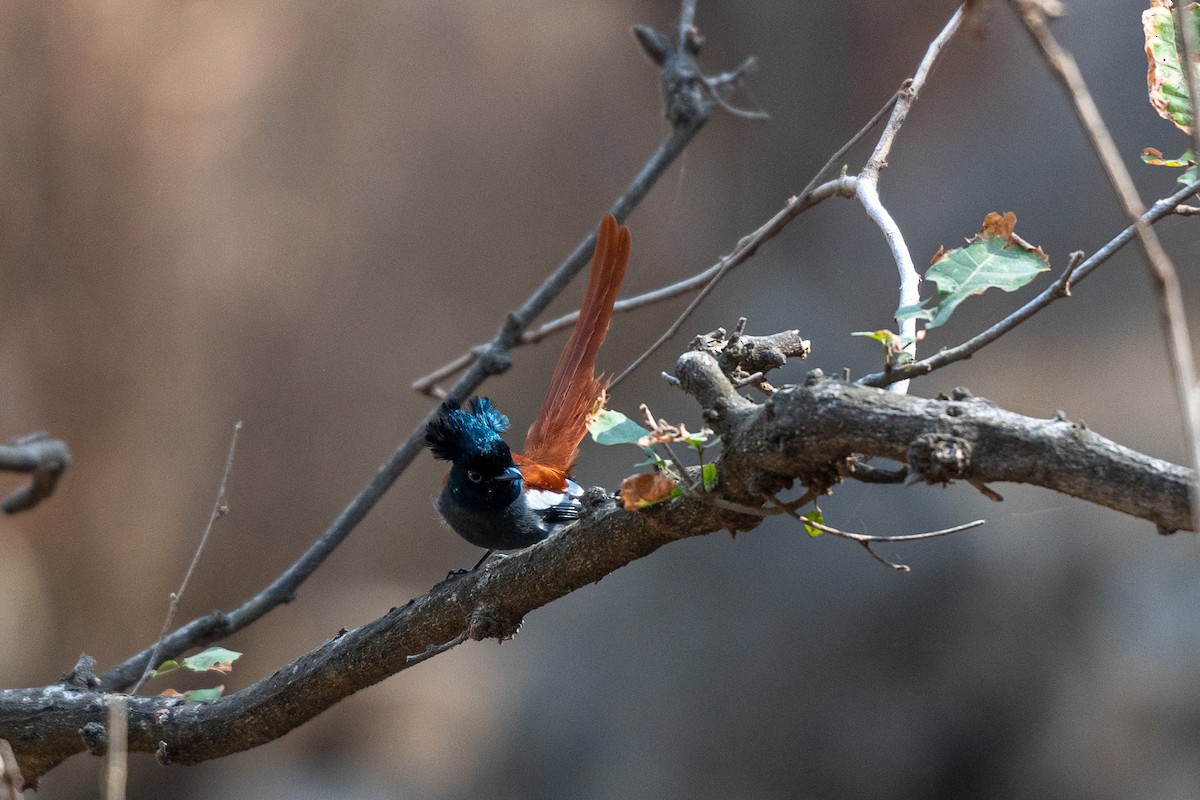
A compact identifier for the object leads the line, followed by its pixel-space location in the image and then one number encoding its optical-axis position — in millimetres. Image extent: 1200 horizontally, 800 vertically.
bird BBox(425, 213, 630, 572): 7237
